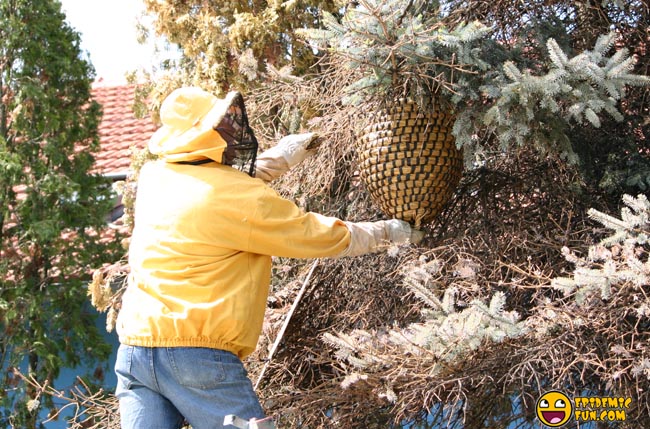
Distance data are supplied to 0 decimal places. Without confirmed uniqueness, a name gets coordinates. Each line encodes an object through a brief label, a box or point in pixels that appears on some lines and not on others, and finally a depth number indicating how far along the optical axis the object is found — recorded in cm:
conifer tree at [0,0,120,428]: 670
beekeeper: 301
